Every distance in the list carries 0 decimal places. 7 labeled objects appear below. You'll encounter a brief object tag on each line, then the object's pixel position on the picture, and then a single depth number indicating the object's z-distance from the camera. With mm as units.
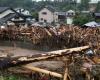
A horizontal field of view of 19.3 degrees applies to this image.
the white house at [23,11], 60375
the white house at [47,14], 57625
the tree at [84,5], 72562
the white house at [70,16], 51262
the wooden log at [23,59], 8227
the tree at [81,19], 45000
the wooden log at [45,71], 8523
